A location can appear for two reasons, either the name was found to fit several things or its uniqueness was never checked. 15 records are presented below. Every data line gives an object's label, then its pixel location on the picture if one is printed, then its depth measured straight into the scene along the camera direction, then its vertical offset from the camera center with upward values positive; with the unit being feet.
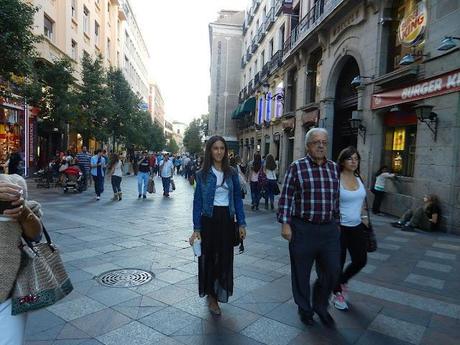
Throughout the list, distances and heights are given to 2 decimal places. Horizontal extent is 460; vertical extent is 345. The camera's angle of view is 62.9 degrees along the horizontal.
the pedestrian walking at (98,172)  42.19 -2.65
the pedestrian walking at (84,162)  49.34 -1.84
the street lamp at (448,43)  28.50 +9.07
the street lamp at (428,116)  30.48 +3.69
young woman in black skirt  12.57 -2.27
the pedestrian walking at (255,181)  39.55 -2.75
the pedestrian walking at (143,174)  45.03 -2.87
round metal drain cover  15.25 -5.42
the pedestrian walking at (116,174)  41.93 -2.77
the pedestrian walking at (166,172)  48.55 -2.70
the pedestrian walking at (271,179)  39.45 -2.54
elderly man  11.46 -1.91
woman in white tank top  12.82 -1.91
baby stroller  47.85 -3.89
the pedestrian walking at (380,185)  38.24 -2.58
